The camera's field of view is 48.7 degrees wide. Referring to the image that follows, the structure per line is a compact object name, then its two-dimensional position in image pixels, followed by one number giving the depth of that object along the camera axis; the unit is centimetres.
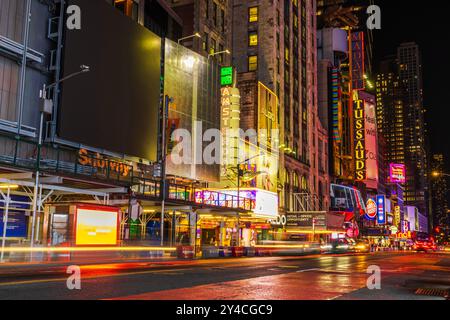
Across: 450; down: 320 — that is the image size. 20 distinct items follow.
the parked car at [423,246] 7712
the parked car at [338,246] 5662
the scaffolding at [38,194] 2912
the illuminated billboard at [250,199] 5006
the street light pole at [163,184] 3589
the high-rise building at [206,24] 5794
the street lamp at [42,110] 2803
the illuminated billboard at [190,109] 4816
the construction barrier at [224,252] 4181
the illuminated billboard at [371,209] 12381
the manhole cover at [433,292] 1360
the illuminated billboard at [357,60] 11106
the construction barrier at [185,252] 3622
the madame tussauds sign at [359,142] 10762
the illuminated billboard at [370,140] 12488
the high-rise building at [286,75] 7044
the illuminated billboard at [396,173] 18988
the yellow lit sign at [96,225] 2812
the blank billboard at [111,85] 3725
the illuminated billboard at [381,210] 13725
